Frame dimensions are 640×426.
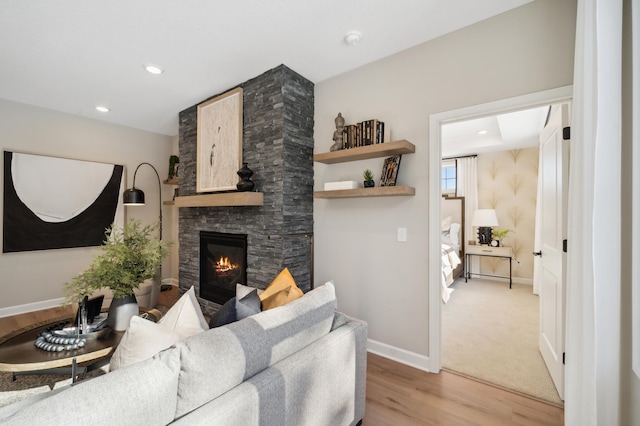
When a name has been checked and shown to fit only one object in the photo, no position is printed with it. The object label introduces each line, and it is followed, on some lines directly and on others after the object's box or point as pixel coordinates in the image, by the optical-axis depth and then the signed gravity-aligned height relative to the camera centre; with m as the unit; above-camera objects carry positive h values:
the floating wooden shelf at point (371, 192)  2.38 +0.18
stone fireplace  2.88 +0.40
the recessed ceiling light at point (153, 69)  2.88 +1.44
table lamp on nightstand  5.27 -0.16
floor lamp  4.19 +0.21
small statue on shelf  2.83 +0.78
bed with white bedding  5.20 -0.33
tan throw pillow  1.70 -0.49
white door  2.01 -0.22
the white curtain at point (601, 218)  1.35 -0.02
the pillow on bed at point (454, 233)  5.70 -0.39
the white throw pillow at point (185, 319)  1.39 -0.53
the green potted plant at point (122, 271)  1.93 -0.41
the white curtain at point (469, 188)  5.78 +0.50
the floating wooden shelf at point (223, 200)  2.92 +0.14
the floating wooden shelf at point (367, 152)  2.38 +0.53
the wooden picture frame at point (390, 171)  2.49 +0.37
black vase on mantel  2.99 +0.33
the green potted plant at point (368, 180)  2.60 +0.29
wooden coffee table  1.55 -0.81
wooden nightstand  5.03 -0.69
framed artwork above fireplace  3.28 +0.83
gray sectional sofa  0.76 -0.57
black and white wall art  3.68 +0.13
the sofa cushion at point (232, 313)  1.37 -0.48
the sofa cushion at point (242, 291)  1.86 -0.51
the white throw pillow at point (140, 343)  1.12 -0.51
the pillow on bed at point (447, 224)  5.84 -0.22
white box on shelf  2.68 +0.26
